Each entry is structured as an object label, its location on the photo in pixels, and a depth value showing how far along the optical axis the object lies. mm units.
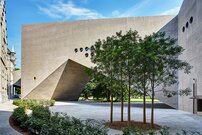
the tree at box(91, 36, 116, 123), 8465
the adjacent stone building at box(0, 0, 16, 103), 21539
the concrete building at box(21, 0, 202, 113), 17099
